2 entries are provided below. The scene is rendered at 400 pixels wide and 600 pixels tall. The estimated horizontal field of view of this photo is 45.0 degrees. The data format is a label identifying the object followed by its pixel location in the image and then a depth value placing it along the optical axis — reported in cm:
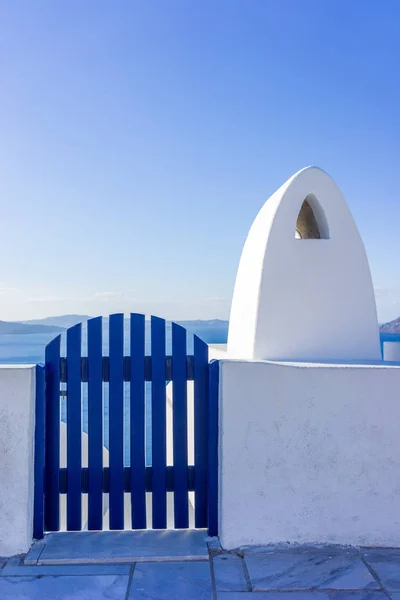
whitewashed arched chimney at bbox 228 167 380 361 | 506
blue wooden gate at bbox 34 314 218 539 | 372
